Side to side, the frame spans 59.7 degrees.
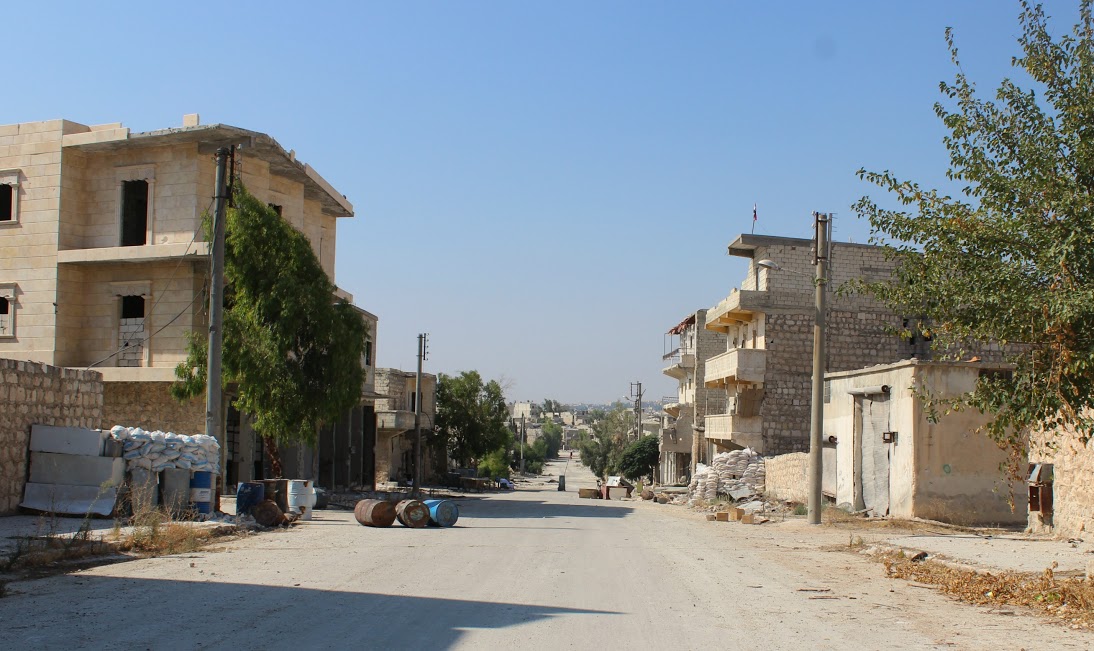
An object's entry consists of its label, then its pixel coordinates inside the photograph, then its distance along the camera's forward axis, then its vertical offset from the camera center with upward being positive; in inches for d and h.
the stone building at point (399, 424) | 2010.3 -38.5
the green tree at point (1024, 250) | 398.3 +76.7
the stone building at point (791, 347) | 1568.7 +114.1
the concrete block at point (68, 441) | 705.6 -30.4
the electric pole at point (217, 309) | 803.4 +79.1
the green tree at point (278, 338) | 1015.6 +71.2
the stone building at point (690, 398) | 2174.0 +35.7
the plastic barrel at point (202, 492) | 757.3 -71.6
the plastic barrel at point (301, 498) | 871.1 -85.6
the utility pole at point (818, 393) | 914.7 +21.3
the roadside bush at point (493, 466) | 2800.2 -171.3
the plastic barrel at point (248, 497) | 794.2 -78.4
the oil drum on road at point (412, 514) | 801.6 -90.5
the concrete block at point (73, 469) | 706.2 -51.4
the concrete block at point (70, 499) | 691.4 -72.3
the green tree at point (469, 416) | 2422.5 -19.9
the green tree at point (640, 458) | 2952.8 -146.2
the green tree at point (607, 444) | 3690.7 -137.5
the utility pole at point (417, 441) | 1676.9 -61.1
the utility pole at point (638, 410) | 3558.6 +5.2
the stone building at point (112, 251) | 1144.2 +178.8
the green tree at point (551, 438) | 6534.0 -209.0
